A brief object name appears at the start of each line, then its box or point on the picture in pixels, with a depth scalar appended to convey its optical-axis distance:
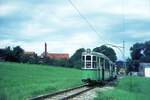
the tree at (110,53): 66.19
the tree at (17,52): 50.20
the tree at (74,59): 65.53
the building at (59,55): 91.40
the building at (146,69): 59.07
